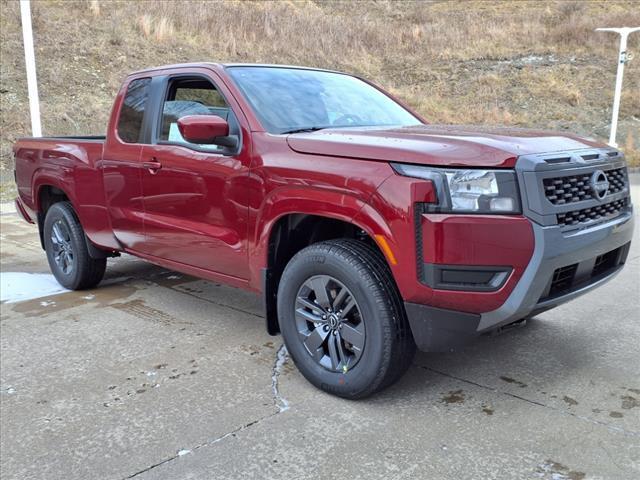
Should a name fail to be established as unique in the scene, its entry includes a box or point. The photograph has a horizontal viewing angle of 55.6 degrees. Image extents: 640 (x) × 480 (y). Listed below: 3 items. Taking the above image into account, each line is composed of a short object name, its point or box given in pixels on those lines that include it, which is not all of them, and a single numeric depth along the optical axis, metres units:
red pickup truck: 2.71
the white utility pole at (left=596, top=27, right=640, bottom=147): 18.50
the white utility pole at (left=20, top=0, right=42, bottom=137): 10.70
